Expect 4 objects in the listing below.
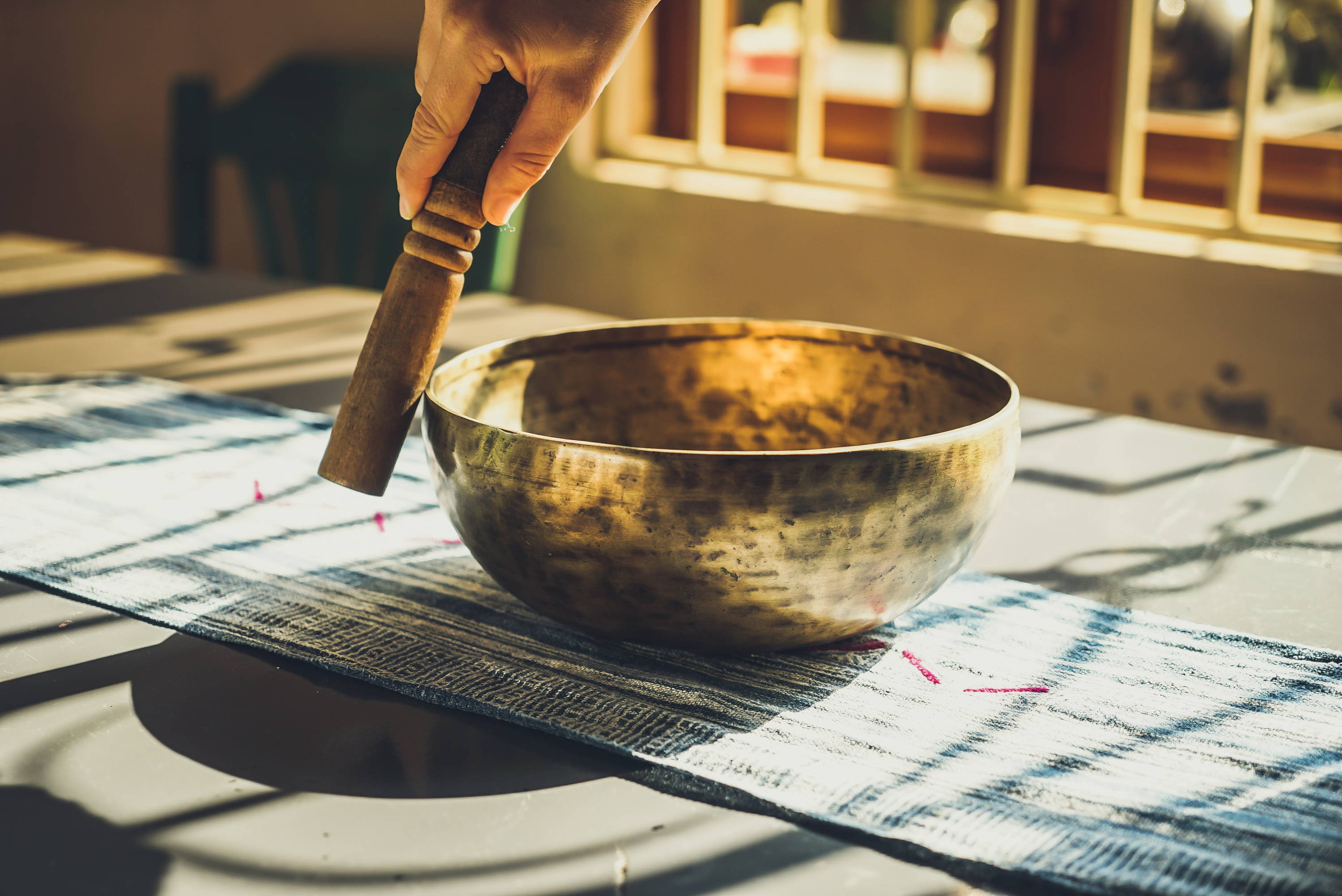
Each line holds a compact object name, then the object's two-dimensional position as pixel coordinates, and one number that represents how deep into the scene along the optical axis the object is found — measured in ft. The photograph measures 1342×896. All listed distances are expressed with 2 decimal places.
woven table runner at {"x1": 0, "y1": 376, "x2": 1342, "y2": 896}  1.44
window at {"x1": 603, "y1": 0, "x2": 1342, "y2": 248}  6.38
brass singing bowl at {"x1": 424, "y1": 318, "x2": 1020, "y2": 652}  1.61
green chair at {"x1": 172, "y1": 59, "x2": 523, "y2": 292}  7.79
